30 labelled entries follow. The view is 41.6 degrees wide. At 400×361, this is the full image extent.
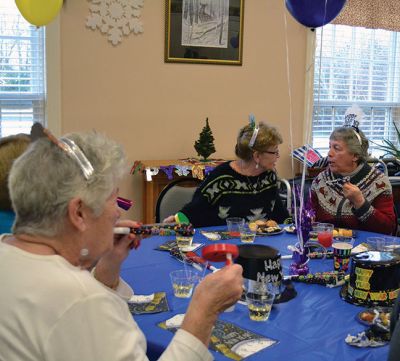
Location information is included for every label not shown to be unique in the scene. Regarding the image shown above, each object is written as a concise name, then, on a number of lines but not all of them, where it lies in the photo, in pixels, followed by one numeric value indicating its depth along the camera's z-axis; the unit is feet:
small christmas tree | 13.53
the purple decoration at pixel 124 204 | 5.74
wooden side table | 12.69
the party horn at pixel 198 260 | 6.50
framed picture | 13.72
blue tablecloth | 4.51
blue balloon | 9.67
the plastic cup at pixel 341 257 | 6.48
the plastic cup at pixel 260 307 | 5.11
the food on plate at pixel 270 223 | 8.62
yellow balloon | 10.66
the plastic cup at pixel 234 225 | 8.17
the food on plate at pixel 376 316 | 4.93
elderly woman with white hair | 3.38
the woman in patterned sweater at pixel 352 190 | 9.04
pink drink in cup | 7.27
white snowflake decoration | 12.84
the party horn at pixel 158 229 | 5.19
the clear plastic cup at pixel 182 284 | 5.67
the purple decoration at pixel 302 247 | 6.49
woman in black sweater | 9.38
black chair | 9.84
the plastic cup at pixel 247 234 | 7.86
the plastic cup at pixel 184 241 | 7.47
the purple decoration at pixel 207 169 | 12.61
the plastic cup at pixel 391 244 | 7.36
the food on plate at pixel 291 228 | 8.41
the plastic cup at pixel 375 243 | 7.45
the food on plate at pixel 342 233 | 8.02
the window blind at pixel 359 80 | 16.30
